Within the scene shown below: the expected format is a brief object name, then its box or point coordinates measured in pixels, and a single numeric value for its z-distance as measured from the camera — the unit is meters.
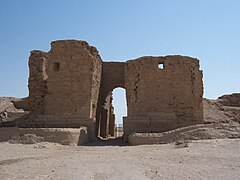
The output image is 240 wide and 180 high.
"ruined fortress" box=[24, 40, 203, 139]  13.79
